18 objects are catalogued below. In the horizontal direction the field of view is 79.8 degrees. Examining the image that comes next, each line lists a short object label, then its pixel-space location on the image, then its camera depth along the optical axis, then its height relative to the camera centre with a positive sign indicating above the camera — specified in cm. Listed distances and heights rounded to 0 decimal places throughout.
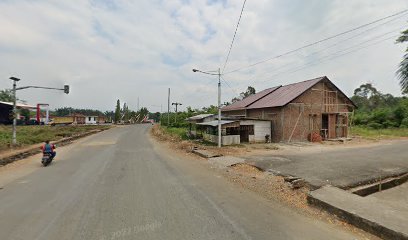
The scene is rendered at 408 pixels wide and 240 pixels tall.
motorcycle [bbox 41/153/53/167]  1273 -198
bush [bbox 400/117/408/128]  4128 -3
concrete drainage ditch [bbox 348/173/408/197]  831 -233
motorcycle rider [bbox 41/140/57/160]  1298 -149
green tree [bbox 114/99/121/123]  8232 +317
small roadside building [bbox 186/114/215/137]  2941 -50
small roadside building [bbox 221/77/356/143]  2517 +109
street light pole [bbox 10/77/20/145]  1793 +143
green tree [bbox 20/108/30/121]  5769 +172
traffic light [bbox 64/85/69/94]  2159 +284
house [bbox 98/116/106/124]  9474 +92
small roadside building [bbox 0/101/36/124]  4681 +154
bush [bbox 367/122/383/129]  4459 -43
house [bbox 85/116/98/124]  8137 +59
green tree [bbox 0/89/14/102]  7038 +722
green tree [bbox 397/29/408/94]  795 +176
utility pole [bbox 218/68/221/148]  1954 +71
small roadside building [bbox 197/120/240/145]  2234 -105
